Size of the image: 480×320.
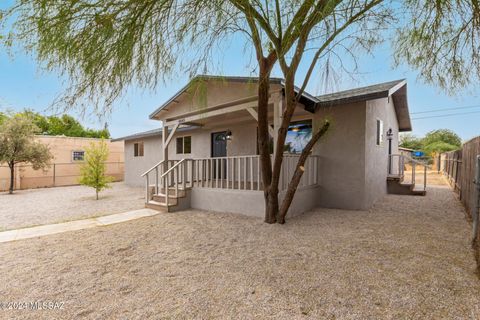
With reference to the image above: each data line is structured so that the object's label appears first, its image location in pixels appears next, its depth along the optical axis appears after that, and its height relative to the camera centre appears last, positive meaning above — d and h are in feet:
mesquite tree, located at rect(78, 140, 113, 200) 29.19 -1.51
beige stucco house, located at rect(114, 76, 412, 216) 19.03 +1.28
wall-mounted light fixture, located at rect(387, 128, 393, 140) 29.31 +3.32
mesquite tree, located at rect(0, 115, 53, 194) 34.73 +1.93
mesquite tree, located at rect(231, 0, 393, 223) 11.19 +6.90
